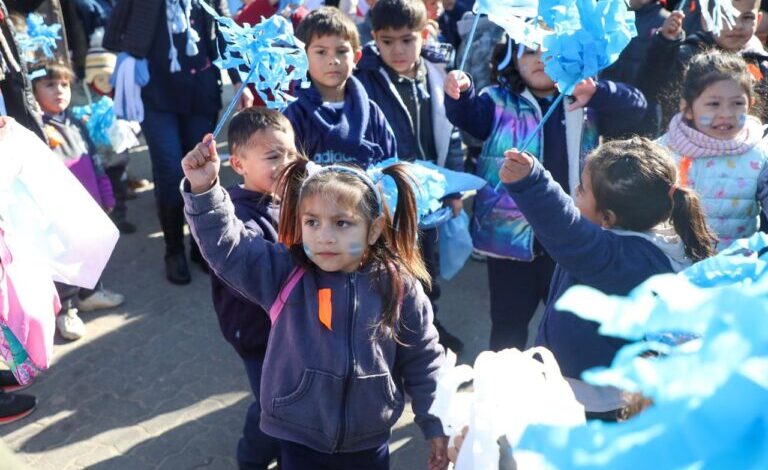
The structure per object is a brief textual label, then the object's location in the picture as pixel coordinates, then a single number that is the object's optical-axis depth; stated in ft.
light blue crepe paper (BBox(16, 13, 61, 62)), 14.21
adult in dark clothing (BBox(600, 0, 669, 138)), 14.40
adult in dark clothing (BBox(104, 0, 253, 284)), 14.42
